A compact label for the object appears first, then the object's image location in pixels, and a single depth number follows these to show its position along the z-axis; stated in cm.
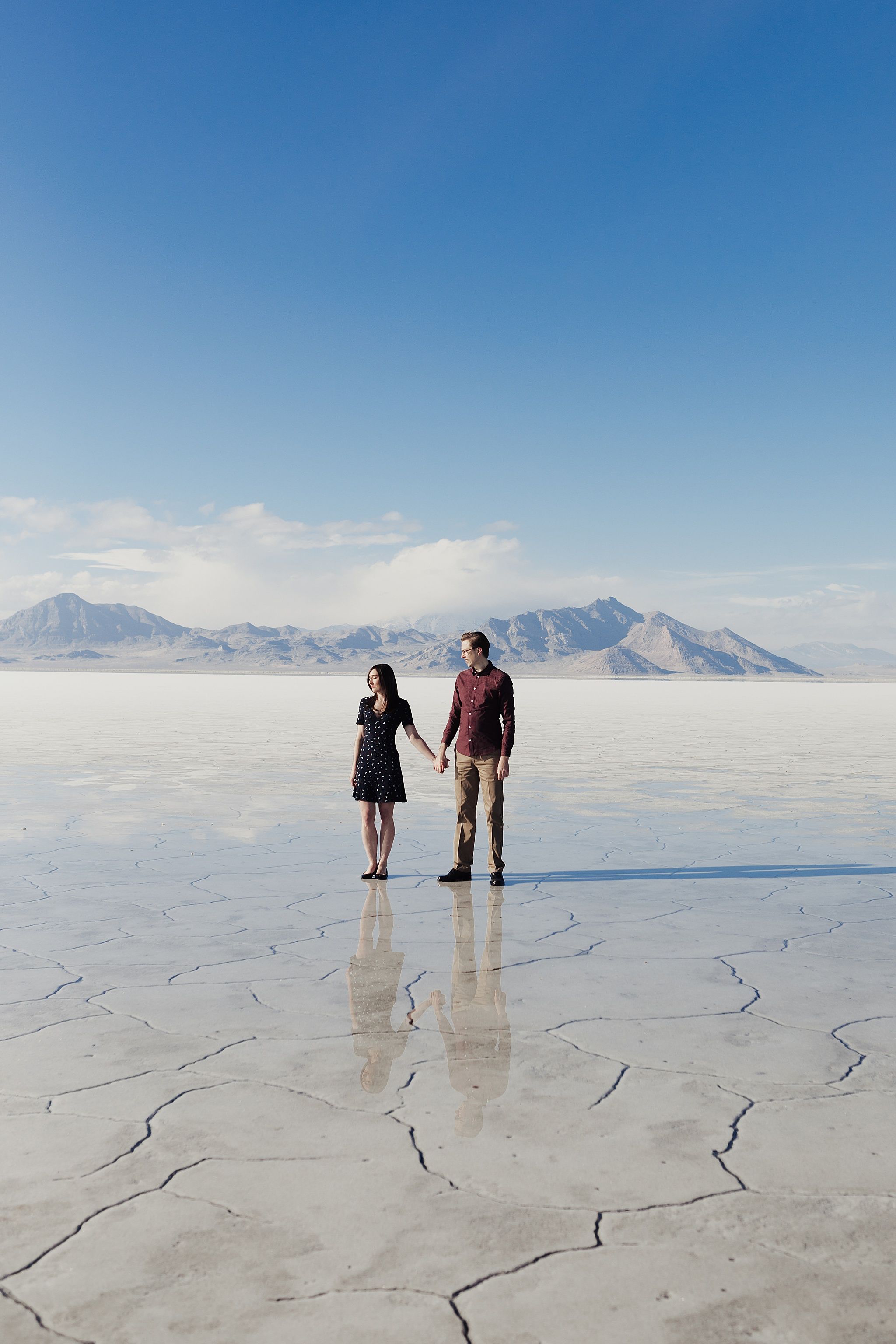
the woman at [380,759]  619
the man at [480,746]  620
